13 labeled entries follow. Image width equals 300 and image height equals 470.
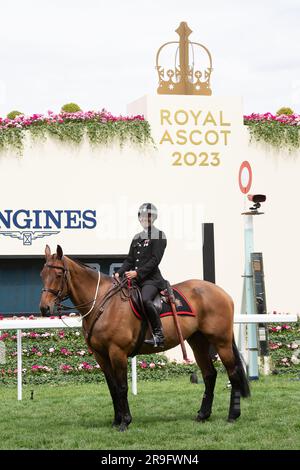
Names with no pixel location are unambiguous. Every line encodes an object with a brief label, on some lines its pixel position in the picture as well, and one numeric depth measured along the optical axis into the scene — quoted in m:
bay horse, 9.64
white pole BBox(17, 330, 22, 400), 12.14
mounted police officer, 9.77
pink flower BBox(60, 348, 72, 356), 15.24
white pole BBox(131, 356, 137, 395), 12.35
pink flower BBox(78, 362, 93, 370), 14.80
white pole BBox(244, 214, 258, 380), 13.91
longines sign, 16.56
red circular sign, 14.52
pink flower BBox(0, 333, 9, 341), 15.69
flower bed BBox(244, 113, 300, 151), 17.83
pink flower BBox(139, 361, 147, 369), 15.15
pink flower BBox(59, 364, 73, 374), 14.71
